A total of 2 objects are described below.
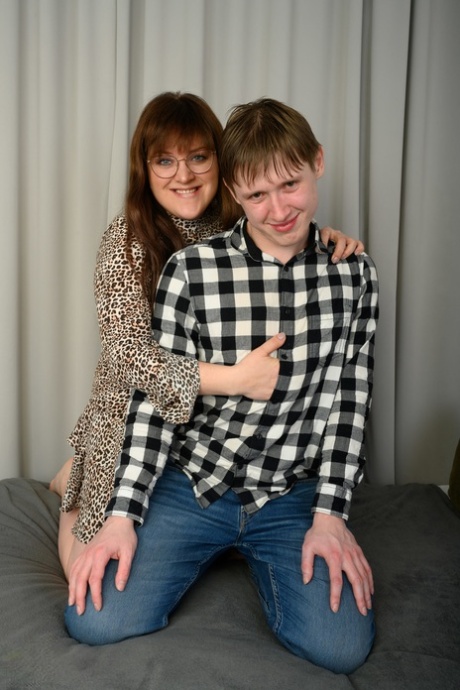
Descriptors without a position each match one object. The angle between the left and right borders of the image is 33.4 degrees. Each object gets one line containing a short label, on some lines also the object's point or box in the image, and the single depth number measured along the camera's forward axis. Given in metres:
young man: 1.56
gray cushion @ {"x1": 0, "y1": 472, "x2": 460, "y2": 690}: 1.38
